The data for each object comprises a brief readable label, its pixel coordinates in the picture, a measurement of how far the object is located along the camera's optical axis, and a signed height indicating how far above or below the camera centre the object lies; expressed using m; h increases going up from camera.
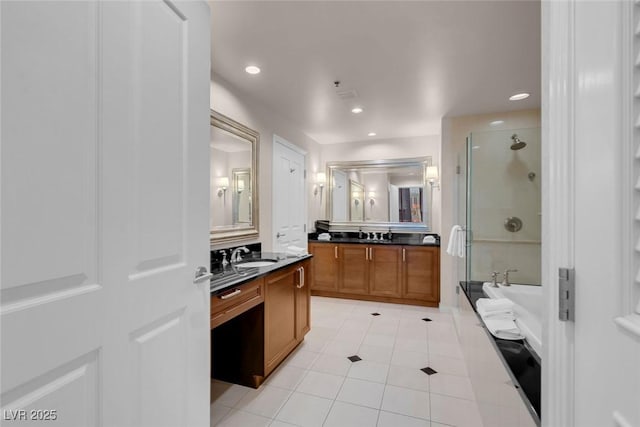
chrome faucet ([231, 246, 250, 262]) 2.61 -0.38
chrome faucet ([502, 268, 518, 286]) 2.46 -0.58
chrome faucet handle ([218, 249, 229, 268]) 2.42 -0.38
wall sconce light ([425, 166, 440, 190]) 4.24 +0.53
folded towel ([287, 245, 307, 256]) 3.12 -0.42
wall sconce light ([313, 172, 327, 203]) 4.77 +0.52
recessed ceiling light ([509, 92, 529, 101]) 2.88 +1.17
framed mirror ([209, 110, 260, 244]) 2.55 +0.31
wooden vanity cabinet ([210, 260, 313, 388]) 2.10 -0.94
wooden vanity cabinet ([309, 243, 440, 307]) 3.92 -0.86
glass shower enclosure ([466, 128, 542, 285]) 2.98 +0.05
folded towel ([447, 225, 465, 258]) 3.19 -0.33
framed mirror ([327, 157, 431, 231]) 4.48 +0.29
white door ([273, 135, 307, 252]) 3.47 +0.20
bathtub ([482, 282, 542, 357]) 2.09 -0.68
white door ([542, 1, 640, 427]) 0.49 +0.00
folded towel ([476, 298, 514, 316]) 1.69 -0.55
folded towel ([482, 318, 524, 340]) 1.46 -0.61
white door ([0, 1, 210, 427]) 0.64 +0.00
